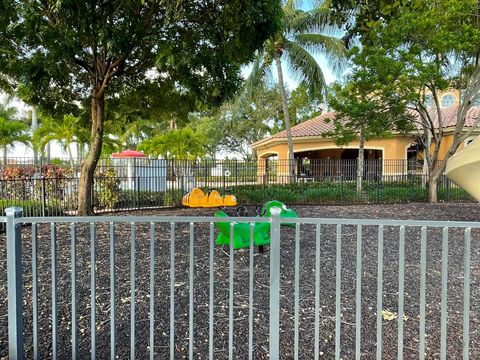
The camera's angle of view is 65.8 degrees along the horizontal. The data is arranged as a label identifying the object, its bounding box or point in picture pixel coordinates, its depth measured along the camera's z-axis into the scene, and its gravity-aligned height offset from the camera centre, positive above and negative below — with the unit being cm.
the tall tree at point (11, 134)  1972 +235
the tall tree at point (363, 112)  1334 +221
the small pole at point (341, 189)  1578 -75
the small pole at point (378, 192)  1591 -89
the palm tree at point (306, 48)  1859 +635
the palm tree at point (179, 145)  2261 +184
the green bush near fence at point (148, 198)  1342 -90
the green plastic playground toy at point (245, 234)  641 -107
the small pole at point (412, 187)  1590 -69
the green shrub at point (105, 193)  1324 -64
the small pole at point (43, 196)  1058 -58
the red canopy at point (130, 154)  2069 +118
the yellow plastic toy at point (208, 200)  1219 -87
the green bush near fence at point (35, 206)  1051 -90
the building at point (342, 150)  1748 +148
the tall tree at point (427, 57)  1161 +399
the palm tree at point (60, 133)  1873 +225
